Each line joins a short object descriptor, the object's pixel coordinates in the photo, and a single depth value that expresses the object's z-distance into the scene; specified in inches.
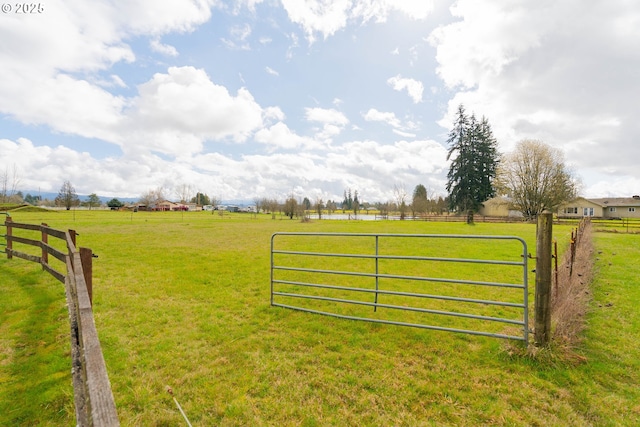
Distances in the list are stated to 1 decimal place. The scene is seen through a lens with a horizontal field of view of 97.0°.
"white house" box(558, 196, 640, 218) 2135.8
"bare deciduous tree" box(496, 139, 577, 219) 1403.8
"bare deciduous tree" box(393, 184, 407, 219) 2124.8
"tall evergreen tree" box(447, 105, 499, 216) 1775.3
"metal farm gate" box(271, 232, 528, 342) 182.9
